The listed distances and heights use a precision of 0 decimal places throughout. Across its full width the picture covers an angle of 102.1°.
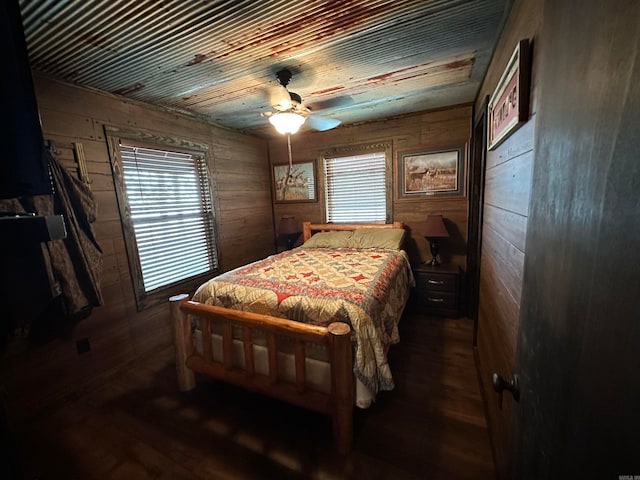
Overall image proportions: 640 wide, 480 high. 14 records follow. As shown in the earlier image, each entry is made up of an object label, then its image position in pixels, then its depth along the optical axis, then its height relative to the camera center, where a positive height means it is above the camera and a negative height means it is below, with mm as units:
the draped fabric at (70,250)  1709 -274
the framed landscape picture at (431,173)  3077 +242
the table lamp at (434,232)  2963 -450
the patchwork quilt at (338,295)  1549 -666
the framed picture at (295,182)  3881 +265
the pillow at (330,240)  3344 -550
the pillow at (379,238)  3066 -522
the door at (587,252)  292 -97
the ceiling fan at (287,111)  2031 +739
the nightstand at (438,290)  2891 -1103
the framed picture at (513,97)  988 +404
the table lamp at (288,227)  3803 -393
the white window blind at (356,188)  3518 +118
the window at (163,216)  2326 -93
